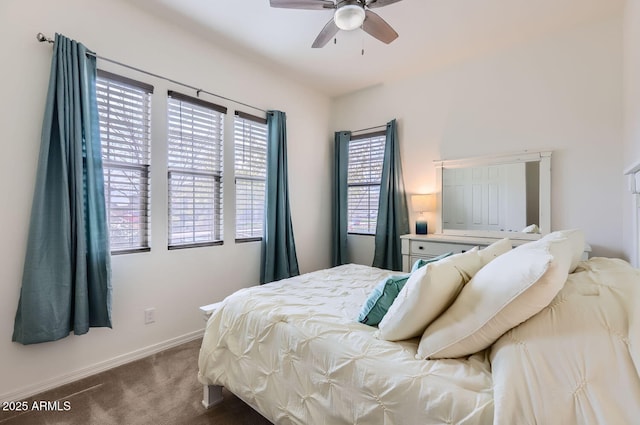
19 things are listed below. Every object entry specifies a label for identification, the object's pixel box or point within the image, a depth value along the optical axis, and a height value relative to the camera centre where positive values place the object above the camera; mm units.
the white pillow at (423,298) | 1163 -332
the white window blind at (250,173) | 3189 +444
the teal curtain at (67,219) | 1885 -42
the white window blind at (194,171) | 2678 +396
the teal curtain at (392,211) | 3605 +31
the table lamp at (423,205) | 3363 +97
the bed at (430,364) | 791 -527
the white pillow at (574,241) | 1411 -136
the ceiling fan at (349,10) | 1903 +1329
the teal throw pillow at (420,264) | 1662 -280
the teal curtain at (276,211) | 3340 +27
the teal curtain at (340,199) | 4051 +200
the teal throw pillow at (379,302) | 1415 -419
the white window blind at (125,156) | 2287 +456
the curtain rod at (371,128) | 3802 +1112
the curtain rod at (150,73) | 1971 +1157
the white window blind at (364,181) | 3914 +441
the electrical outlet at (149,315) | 2492 -851
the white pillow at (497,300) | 935 -287
